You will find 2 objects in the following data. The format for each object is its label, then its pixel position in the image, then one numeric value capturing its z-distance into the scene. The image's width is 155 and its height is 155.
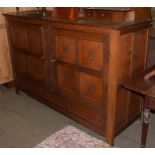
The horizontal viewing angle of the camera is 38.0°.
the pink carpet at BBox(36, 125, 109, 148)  1.87
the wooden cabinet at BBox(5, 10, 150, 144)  1.63
